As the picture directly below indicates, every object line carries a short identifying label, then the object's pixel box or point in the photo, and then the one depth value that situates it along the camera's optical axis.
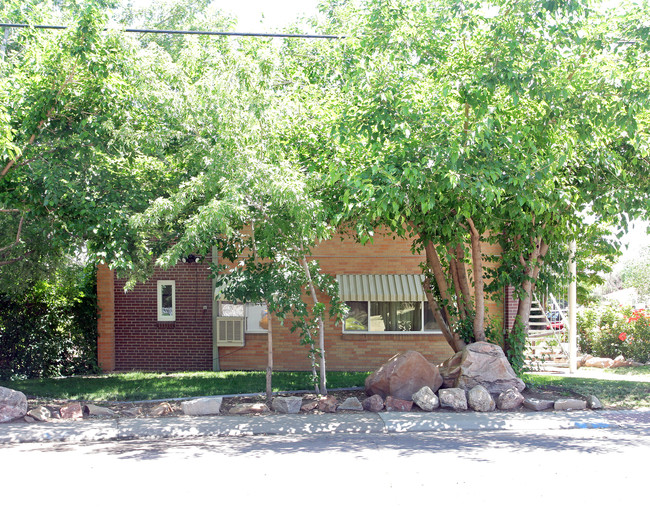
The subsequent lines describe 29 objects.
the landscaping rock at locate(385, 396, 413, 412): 10.68
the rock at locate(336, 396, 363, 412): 10.78
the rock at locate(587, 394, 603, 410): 10.84
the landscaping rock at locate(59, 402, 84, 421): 10.23
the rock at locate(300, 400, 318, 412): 10.77
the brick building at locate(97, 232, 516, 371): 16.58
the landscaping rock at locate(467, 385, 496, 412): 10.60
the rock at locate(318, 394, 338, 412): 10.73
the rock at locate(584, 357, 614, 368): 17.25
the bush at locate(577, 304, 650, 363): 17.78
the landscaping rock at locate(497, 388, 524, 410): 10.77
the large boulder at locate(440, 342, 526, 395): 11.21
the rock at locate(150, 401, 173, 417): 10.52
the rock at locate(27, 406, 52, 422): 10.05
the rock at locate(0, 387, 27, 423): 9.95
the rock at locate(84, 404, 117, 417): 10.47
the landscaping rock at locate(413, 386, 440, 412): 10.62
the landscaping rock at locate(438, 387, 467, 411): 10.62
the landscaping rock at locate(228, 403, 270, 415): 10.65
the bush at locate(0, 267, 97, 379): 15.38
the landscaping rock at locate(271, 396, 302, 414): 10.63
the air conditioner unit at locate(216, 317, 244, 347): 16.48
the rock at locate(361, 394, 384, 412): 10.73
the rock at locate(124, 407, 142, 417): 10.54
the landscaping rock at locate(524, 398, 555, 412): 10.73
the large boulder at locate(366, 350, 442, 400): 11.23
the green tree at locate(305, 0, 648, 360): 9.32
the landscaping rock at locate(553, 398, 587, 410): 10.77
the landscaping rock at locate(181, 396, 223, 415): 10.54
